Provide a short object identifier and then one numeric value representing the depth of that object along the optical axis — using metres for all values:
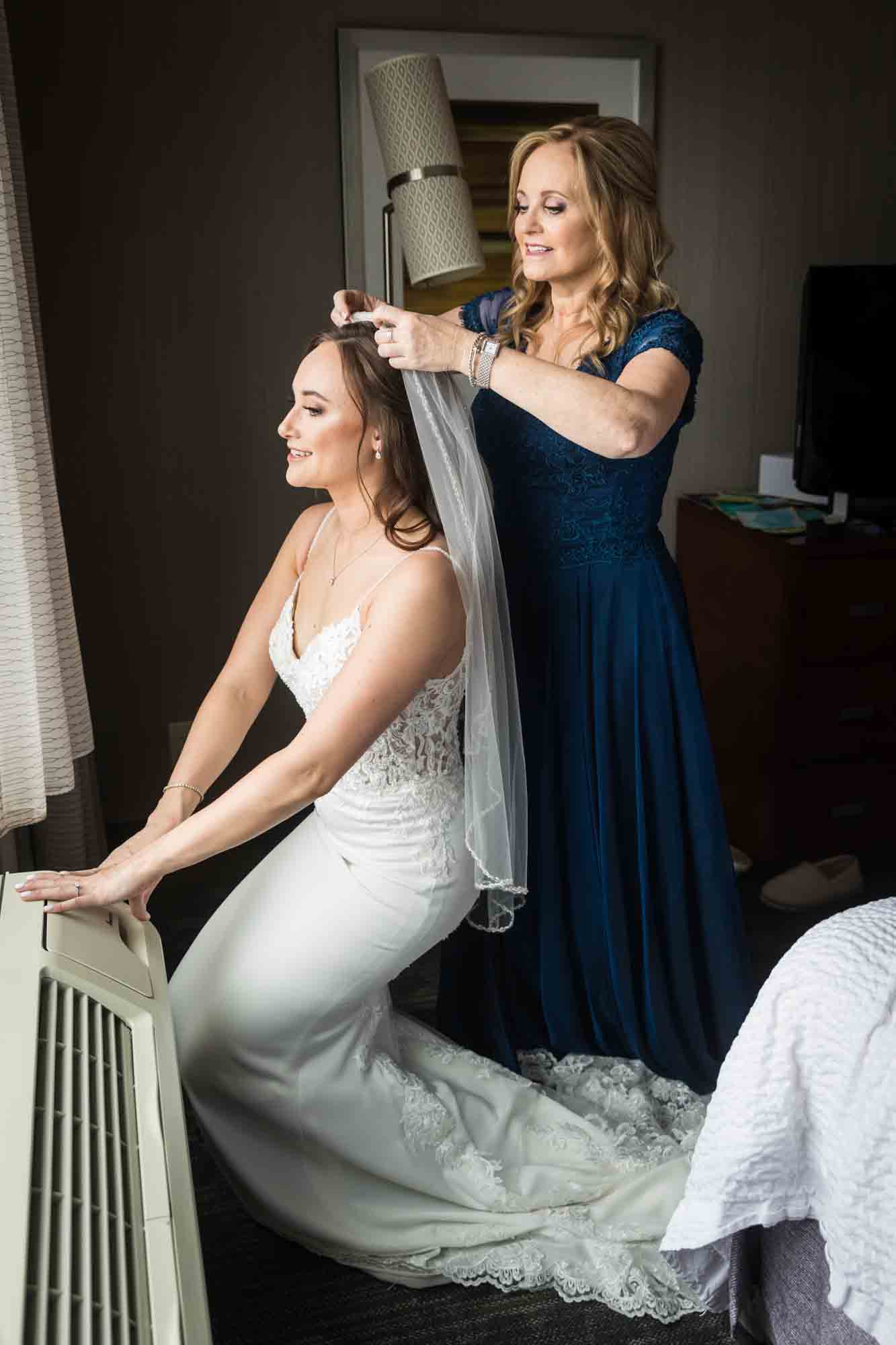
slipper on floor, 2.83
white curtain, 1.86
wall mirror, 2.90
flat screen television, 2.97
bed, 1.27
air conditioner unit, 0.81
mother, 1.86
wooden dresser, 2.82
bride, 1.65
